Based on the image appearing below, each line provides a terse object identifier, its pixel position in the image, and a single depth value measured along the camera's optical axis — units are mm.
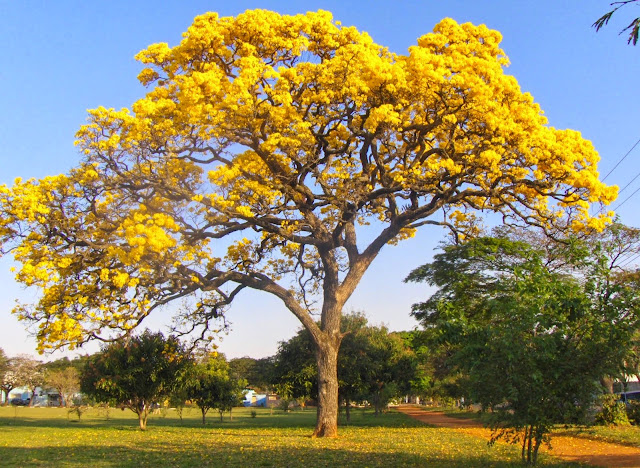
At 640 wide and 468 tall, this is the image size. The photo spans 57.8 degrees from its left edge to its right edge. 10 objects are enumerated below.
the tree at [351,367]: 32062
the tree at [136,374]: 29203
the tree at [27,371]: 89750
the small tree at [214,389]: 38594
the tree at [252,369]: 34000
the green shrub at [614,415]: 23297
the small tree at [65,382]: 74394
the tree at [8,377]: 87062
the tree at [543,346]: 9328
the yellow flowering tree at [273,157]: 16125
